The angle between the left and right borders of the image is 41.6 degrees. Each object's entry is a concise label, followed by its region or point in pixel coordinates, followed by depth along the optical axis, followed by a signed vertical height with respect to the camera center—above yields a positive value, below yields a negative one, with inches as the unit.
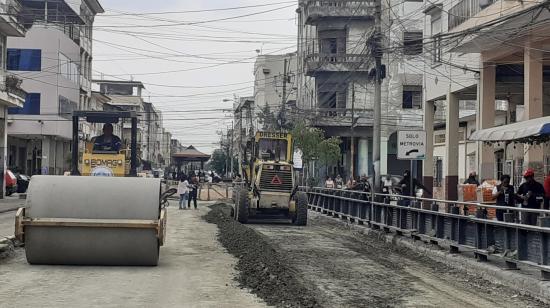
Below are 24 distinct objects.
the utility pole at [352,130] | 1879.9 +104.8
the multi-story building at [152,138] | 4852.4 +216.3
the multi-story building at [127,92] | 4475.6 +504.5
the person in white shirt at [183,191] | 1358.3 -45.8
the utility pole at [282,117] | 1781.5 +127.3
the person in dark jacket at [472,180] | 920.3 -10.8
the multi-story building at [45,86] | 2075.5 +232.7
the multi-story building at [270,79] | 3139.5 +432.8
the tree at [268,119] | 2237.1 +161.2
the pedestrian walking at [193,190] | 1386.6 -44.7
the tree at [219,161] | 4962.8 +43.3
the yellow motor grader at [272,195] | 962.1 -35.5
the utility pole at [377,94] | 890.7 +94.6
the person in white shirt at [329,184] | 1545.3 -32.0
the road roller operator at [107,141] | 635.5 +21.4
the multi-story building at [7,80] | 1406.3 +169.3
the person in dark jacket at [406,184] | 886.1 -16.6
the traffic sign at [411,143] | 747.4 +28.4
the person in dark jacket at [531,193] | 631.2 -17.9
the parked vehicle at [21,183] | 1750.7 -46.1
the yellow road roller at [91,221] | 466.6 -36.0
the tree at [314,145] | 1780.3 +59.1
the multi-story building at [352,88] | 1927.9 +221.4
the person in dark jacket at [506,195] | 641.0 -20.1
